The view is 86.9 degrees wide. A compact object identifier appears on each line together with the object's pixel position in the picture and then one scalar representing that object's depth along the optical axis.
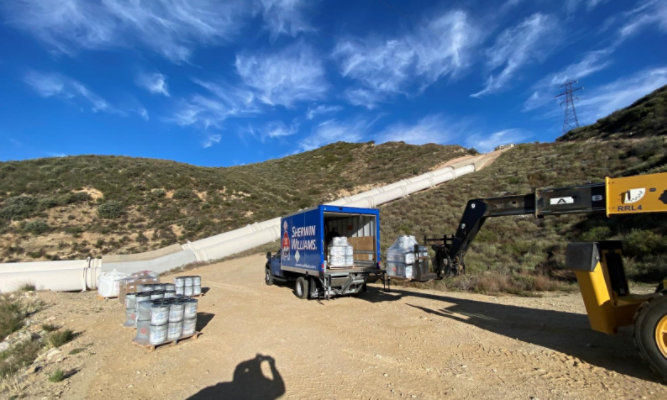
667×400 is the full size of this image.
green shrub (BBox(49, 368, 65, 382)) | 5.77
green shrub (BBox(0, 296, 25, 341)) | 9.71
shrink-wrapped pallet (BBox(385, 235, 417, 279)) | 7.91
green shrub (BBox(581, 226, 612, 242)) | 14.12
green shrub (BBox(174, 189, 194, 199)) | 34.55
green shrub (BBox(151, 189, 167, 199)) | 33.57
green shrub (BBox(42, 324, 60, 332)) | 9.30
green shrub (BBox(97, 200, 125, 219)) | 28.30
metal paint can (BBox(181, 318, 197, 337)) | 7.69
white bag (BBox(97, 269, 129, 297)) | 13.46
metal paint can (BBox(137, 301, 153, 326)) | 7.44
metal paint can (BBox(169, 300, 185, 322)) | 7.45
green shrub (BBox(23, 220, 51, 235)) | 24.16
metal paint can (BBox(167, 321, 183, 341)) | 7.42
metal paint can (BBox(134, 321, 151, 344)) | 7.43
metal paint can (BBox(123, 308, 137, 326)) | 9.03
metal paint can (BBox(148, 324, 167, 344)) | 7.16
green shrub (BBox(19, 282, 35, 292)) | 15.11
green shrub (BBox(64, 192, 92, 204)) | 29.38
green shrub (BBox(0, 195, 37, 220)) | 25.78
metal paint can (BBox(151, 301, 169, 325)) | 7.21
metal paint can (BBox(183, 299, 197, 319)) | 7.67
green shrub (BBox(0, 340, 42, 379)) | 6.64
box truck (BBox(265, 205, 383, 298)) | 11.12
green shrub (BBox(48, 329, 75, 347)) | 7.80
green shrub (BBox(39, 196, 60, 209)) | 27.75
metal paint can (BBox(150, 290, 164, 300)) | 8.78
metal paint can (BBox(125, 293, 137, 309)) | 8.90
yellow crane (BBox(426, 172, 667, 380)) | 4.65
